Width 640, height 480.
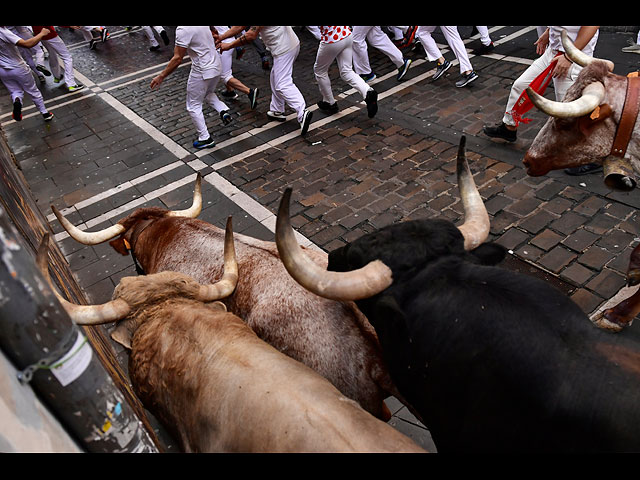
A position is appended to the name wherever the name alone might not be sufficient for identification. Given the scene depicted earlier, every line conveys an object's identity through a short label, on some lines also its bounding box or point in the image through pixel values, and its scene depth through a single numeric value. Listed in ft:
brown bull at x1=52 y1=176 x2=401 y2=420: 9.52
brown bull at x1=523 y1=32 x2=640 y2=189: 11.14
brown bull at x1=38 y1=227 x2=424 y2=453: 7.06
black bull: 5.94
